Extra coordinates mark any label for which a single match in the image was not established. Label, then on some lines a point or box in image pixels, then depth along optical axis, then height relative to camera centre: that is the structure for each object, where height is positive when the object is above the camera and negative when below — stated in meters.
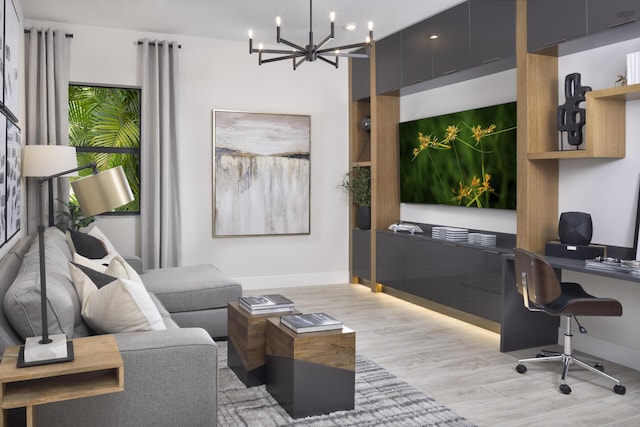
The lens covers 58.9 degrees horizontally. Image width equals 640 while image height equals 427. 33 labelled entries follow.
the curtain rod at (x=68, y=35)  5.66 +1.68
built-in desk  4.12 -0.88
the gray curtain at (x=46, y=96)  5.42 +1.04
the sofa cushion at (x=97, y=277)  2.71 -0.36
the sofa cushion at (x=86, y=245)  4.16 -0.32
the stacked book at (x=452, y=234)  5.09 -0.28
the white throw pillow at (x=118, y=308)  2.51 -0.47
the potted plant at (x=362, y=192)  6.55 +0.12
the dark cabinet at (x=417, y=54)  5.28 +1.43
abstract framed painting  6.38 +0.34
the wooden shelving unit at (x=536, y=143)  4.18 +0.44
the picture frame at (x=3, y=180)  3.41 +0.15
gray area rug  2.86 -1.10
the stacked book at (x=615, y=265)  3.32 -0.38
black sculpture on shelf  3.87 +0.65
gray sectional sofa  2.23 -0.68
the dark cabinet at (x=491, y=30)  4.29 +1.36
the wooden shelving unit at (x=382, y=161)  6.31 +0.47
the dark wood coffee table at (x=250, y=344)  3.26 -0.83
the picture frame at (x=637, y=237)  3.68 -0.22
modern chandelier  3.85 +1.06
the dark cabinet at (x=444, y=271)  4.53 -0.63
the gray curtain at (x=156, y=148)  5.93 +0.58
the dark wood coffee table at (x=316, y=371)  2.87 -0.87
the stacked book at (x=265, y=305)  3.37 -0.61
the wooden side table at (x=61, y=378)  1.78 -0.60
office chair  3.34 -0.60
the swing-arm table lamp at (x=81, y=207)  1.90 -0.02
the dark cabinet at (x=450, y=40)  4.77 +1.42
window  6.01 +0.81
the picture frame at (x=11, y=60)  3.67 +1.01
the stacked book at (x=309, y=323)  2.92 -0.63
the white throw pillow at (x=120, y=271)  3.19 -0.39
